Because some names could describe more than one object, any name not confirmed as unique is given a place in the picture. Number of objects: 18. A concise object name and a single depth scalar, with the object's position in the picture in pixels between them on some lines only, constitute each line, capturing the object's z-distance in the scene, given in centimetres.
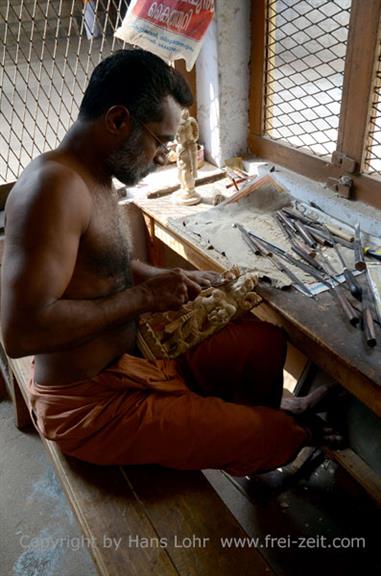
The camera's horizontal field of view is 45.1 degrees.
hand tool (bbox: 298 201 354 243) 203
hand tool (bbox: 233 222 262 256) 199
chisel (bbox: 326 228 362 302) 167
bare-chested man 123
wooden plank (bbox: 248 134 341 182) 241
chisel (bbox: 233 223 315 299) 175
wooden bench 120
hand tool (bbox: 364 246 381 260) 188
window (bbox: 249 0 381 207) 206
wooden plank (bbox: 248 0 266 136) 250
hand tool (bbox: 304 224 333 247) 201
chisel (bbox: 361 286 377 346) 144
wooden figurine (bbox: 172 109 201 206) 240
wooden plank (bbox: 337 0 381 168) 195
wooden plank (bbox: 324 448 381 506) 161
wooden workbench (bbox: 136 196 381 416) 138
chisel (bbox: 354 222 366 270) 182
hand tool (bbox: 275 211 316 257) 195
